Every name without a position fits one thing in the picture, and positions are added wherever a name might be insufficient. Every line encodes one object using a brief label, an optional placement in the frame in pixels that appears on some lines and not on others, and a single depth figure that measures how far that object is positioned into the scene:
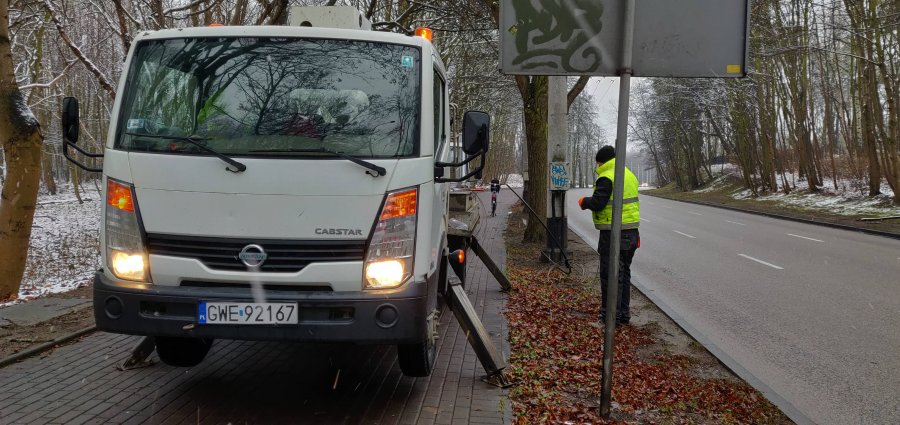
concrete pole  11.33
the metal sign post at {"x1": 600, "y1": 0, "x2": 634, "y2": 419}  4.09
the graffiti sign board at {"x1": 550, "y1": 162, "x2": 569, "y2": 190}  11.20
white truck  3.77
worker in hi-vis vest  6.88
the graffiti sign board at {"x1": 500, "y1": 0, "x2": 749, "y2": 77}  4.05
